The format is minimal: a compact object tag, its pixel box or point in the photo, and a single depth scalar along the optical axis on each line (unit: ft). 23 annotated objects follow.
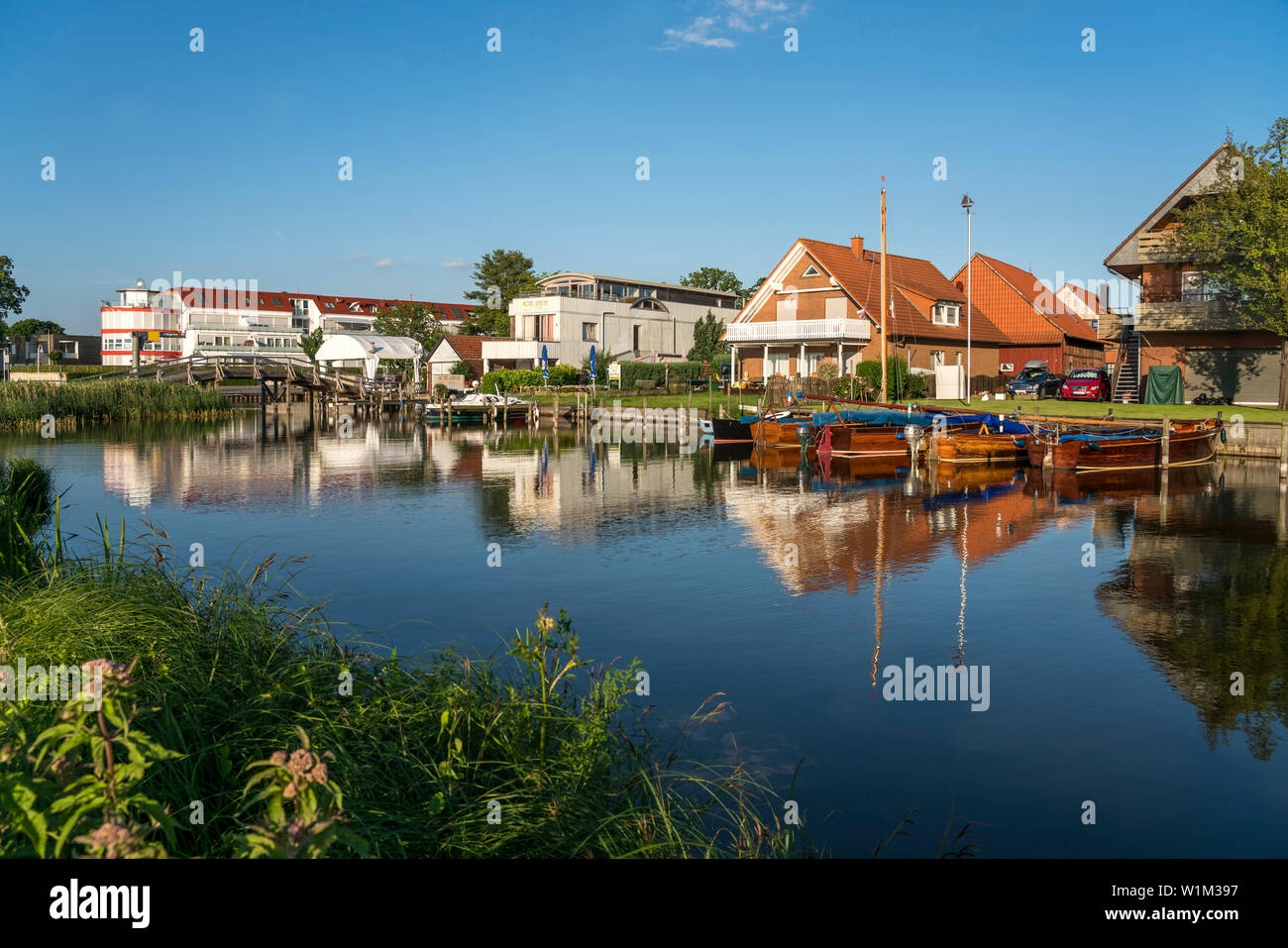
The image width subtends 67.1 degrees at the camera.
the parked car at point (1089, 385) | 155.53
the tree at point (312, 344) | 333.62
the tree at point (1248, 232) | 114.73
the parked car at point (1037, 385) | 170.19
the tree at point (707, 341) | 246.06
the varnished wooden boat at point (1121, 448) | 96.12
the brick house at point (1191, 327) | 131.95
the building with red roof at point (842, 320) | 176.76
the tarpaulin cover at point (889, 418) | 114.01
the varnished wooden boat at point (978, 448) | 108.47
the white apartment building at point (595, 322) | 252.21
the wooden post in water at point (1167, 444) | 97.81
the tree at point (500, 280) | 351.67
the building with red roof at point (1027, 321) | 198.39
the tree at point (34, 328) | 416.28
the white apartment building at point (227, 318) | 377.09
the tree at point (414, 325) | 351.67
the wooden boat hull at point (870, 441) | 114.21
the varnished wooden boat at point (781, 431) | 124.26
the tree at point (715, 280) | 368.07
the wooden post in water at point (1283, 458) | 90.25
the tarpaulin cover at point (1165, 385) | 137.90
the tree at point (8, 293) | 329.52
